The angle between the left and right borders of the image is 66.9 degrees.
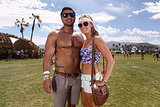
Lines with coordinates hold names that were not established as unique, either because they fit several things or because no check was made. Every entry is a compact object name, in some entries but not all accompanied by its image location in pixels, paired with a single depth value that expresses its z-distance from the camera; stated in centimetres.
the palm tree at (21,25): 4175
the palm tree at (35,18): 3705
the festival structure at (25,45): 2173
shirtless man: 223
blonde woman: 187
